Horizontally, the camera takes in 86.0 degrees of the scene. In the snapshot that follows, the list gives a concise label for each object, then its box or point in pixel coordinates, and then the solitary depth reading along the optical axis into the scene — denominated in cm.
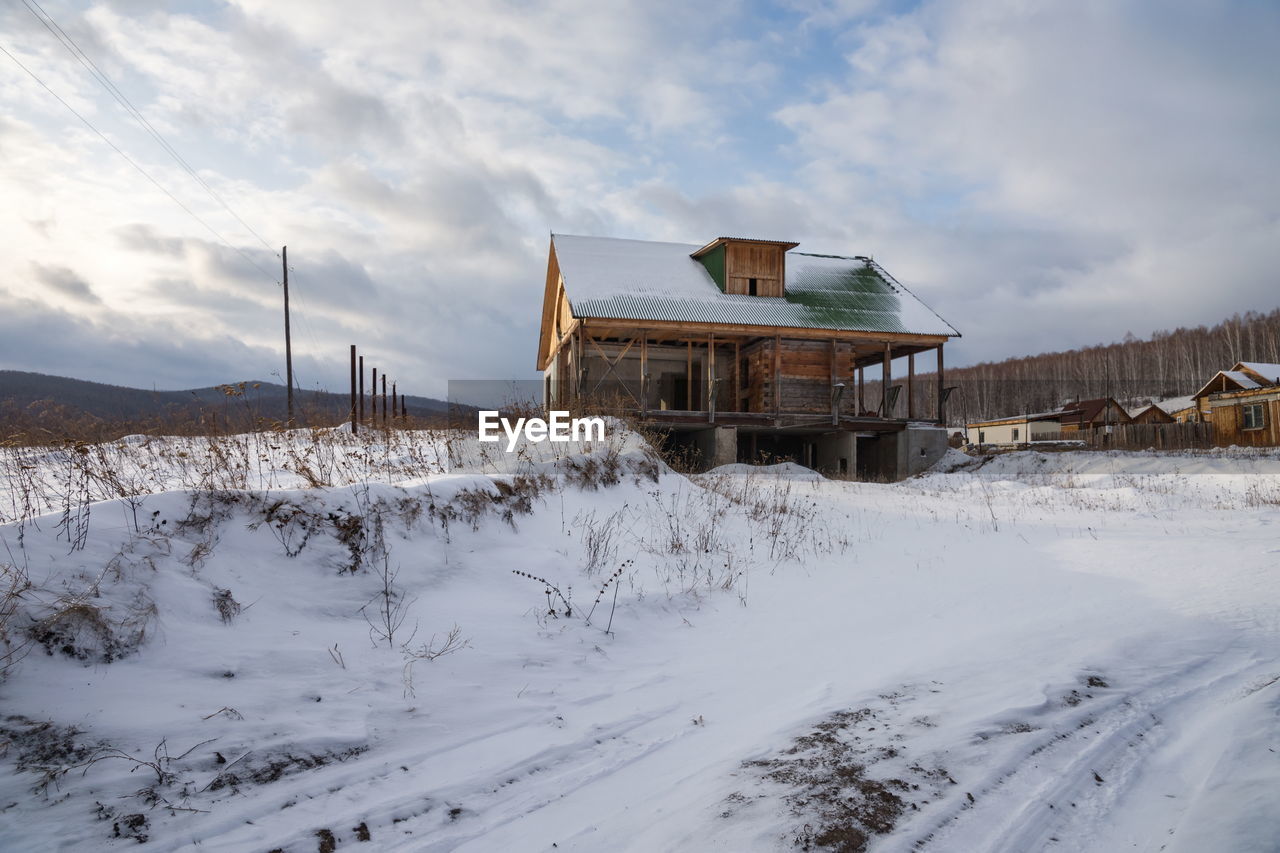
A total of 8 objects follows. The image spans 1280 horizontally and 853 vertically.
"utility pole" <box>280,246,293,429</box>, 2318
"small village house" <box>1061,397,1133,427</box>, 4844
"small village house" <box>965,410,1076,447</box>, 4897
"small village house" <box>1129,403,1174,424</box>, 5226
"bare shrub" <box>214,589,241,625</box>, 404
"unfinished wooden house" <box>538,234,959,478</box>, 2025
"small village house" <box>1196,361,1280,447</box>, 3203
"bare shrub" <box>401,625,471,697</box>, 402
